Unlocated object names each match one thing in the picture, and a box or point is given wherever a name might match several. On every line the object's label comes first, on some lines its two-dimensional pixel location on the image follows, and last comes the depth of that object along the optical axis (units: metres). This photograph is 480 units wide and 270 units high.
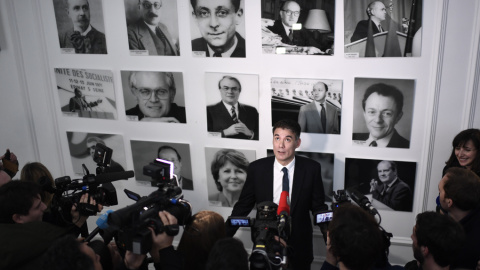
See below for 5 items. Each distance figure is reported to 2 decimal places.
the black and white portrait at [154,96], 4.36
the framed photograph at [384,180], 4.01
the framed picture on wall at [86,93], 4.59
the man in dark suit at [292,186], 3.67
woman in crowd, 3.50
